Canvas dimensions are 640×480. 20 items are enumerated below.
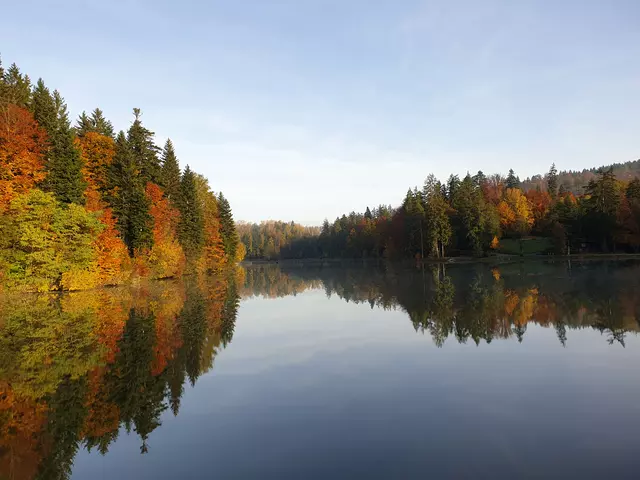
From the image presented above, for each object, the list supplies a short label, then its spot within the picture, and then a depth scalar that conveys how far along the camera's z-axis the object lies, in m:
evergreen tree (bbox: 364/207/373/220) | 161.15
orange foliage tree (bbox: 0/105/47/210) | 33.31
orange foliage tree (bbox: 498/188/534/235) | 91.56
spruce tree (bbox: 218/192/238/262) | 83.31
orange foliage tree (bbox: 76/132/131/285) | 39.44
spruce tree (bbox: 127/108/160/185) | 50.91
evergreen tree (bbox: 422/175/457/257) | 85.62
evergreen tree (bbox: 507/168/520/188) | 132.75
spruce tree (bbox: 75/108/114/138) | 51.22
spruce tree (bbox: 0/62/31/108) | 36.96
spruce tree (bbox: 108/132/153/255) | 44.91
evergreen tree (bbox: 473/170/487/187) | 115.88
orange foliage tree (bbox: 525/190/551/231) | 95.50
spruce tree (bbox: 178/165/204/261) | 60.53
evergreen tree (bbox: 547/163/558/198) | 116.24
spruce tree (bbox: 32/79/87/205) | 36.97
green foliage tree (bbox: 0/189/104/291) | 32.16
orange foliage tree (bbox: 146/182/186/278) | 48.88
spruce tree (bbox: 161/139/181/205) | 58.72
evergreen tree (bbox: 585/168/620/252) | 77.81
